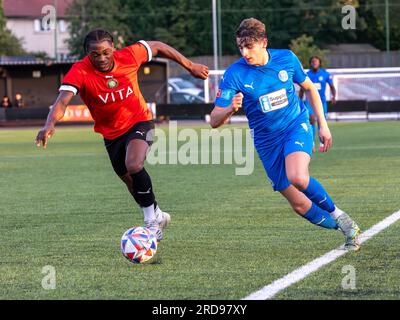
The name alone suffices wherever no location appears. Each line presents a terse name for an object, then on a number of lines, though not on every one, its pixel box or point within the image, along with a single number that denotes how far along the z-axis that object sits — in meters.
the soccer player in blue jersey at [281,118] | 8.20
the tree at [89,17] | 69.30
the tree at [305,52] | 55.78
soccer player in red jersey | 8.93
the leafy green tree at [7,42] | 74.56
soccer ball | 7.92
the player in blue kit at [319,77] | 22.12
